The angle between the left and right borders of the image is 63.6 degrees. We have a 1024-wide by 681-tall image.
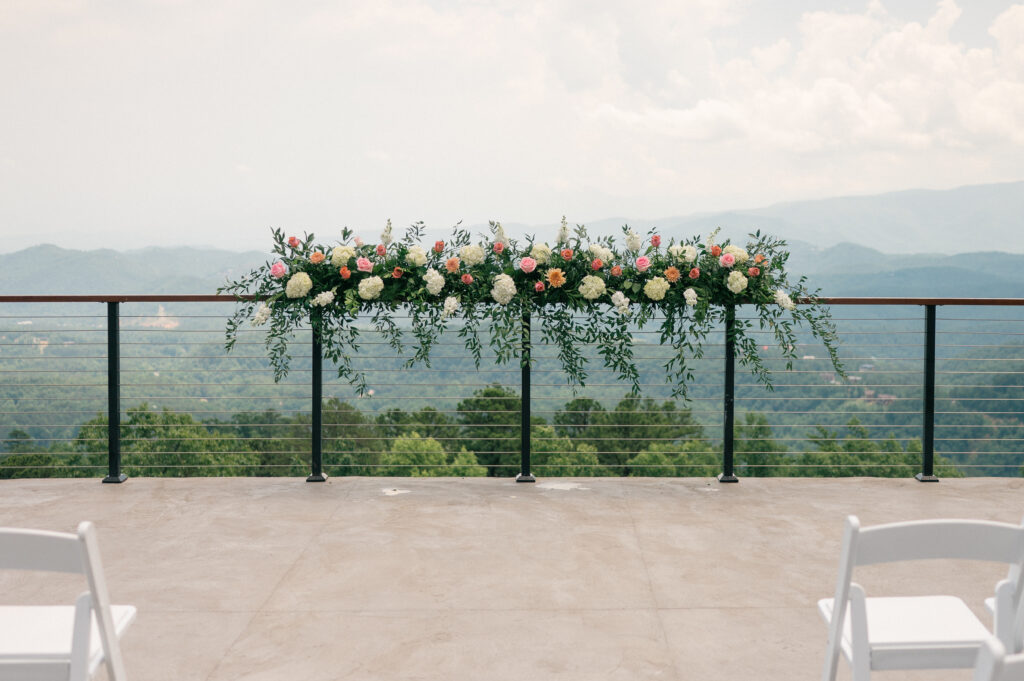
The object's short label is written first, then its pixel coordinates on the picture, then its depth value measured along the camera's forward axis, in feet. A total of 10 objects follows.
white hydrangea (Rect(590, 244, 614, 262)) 13.41
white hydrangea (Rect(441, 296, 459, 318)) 13.10
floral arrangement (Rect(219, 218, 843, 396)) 13.24
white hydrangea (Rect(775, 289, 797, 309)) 13.34
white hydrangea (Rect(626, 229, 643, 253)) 13.67
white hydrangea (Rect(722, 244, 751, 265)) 13.51
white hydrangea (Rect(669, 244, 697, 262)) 13.51
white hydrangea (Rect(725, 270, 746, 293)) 13.16
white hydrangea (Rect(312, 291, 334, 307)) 13.01
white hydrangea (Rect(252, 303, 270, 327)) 13.15
